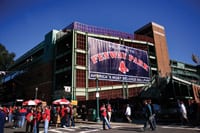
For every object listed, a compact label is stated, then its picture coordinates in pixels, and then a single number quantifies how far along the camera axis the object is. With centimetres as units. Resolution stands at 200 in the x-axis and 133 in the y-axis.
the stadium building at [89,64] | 4116
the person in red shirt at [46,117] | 1156
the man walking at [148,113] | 1240
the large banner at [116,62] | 4212
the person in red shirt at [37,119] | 1179
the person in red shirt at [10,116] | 2461
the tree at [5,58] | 4673
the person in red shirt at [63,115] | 1655
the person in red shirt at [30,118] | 1301
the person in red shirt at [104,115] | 1425
